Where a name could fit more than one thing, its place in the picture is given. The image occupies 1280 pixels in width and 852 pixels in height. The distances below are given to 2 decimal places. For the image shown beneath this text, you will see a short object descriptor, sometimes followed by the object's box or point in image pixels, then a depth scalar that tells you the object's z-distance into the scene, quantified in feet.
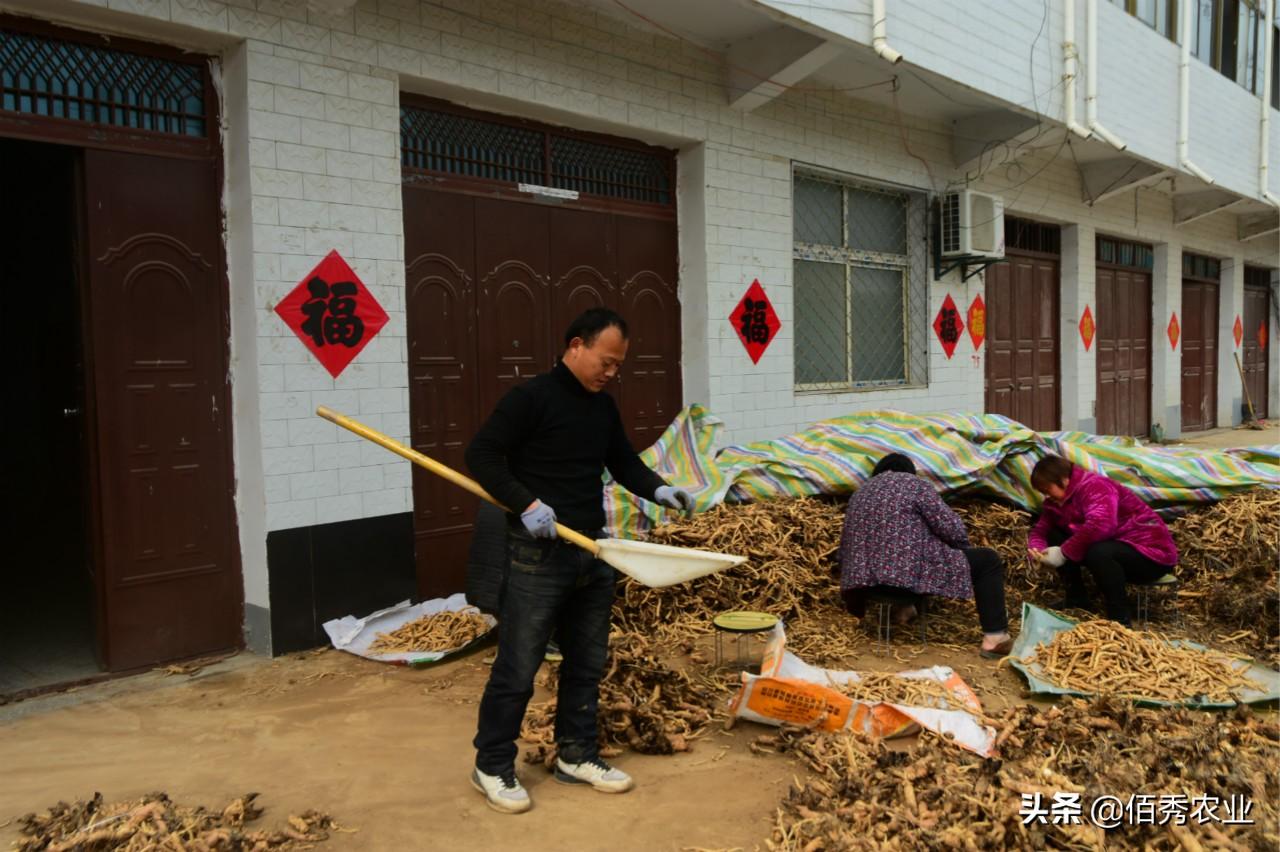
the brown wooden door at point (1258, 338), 58.75
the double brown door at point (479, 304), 19.81
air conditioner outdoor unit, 31.32
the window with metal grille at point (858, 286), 28.60
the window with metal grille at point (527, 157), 19.81
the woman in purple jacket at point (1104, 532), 17.21
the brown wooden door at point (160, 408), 15.76
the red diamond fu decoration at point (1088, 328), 40.52
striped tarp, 21.58
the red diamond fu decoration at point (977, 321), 34.19
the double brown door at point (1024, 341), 36.45
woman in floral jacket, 16.22
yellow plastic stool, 14.47
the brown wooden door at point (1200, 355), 52.65
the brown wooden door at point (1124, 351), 43.88
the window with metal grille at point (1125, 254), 43.96
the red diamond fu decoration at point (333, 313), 17.04
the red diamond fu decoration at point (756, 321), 25.58
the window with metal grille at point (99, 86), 14.80
